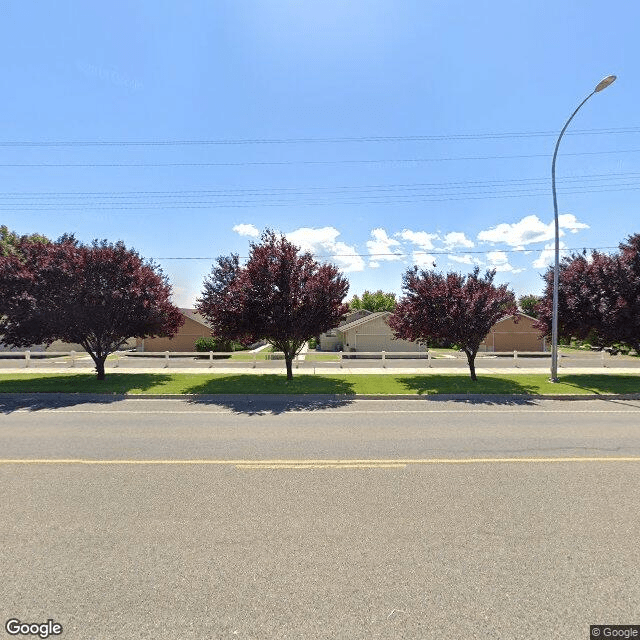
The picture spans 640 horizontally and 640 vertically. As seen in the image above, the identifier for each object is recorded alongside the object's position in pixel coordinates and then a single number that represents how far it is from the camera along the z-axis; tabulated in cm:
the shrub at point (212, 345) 3114
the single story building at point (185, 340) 3394
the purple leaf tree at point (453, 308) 1477
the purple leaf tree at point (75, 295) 1411
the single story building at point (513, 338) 3553
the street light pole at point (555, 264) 1425
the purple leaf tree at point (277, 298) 1438
